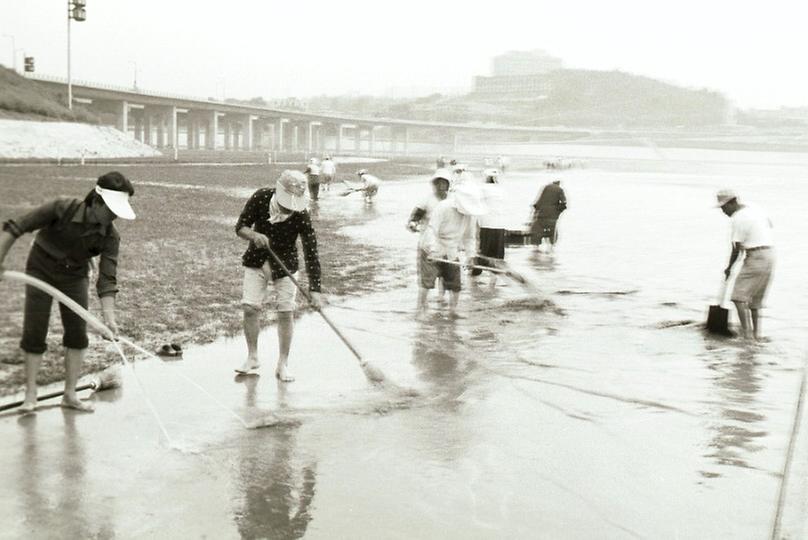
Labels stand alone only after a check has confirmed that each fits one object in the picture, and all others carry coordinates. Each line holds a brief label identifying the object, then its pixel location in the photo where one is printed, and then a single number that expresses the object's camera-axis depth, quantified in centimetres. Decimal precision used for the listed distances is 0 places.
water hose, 620
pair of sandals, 918
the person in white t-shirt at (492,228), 1476
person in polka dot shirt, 802
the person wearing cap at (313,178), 3093
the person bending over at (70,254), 654
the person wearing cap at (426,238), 1168
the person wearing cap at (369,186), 3278
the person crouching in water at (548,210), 1878
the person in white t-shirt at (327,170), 3778
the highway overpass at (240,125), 9100
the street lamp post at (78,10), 5212
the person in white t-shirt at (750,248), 1067
